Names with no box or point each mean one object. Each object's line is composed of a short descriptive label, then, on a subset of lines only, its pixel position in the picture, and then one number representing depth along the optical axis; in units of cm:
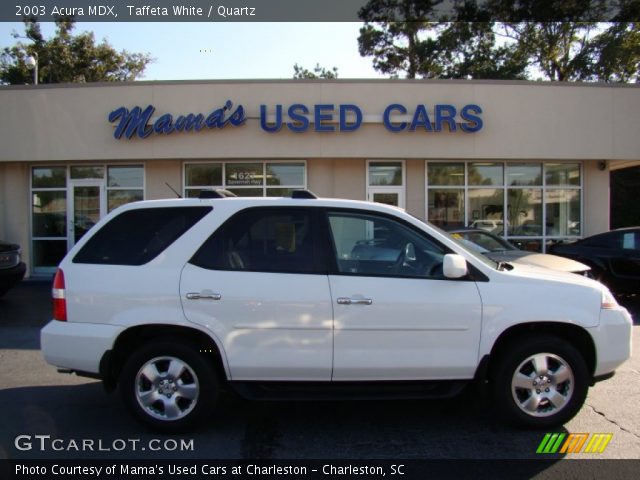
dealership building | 1352
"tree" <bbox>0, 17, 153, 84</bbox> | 3080
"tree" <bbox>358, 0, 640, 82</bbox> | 2495
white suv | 405
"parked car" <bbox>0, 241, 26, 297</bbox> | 1010
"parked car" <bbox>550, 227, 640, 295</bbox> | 976
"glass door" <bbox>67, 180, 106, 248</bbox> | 1456
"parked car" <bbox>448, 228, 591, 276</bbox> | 815
